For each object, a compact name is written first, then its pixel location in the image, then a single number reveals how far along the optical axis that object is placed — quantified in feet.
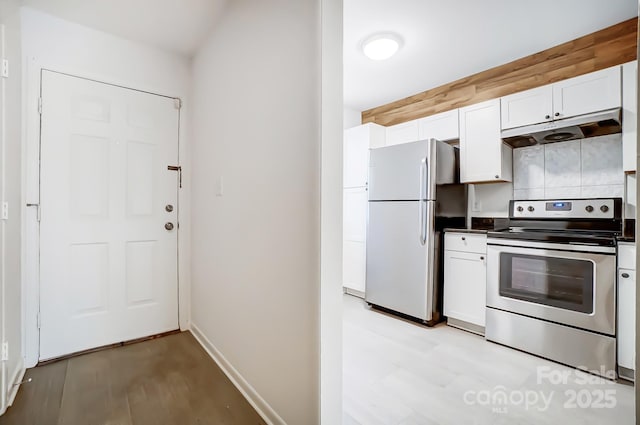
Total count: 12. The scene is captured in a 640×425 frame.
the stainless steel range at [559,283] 6.38
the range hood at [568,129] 7.14
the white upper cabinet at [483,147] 9.02
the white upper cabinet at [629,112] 6.73
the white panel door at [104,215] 6.79
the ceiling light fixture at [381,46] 7.88
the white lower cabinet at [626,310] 6.06
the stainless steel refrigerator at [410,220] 9.04
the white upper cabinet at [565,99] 7.04
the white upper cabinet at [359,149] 11.94
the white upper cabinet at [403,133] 11.39
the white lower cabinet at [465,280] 8.47
